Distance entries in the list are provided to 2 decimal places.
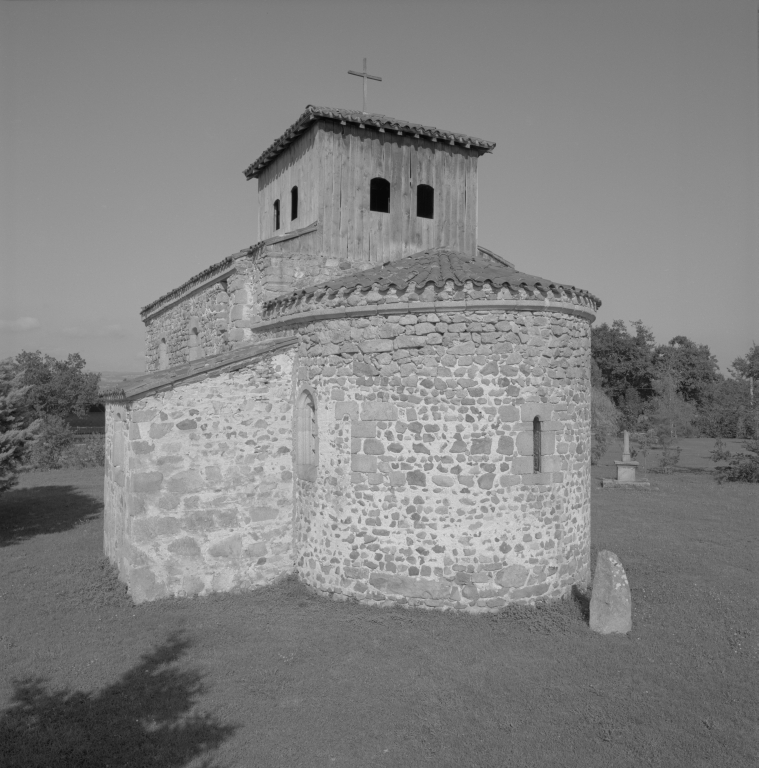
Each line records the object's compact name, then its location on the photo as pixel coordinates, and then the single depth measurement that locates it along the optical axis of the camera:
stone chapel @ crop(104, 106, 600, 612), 9.93
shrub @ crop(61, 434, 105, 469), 30.98
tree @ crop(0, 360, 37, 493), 15.71
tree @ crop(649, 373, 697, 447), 32.59
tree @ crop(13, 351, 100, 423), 44.19
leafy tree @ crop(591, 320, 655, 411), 56.12
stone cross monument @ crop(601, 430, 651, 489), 24.30
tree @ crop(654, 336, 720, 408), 59.38
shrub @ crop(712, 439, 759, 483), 26.59
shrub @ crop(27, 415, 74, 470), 30.33
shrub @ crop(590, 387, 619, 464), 31.27
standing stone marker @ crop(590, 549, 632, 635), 9.27
